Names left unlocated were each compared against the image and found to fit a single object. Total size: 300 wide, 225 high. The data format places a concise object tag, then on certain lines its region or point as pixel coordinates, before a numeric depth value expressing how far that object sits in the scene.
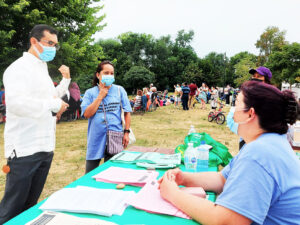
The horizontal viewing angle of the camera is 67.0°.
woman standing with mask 2.73
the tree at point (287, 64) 24.65
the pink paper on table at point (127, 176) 1.81
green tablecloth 1.29
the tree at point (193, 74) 47.50
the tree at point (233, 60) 64.05
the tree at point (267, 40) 41.16
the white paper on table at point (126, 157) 2.40
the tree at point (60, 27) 9.99
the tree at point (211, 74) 51.78
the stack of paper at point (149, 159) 2.27
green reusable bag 2.47
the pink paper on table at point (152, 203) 1.36
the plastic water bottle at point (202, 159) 2.21
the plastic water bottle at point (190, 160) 2.17
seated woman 1.00
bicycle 10.40
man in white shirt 1.75
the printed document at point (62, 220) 1.23
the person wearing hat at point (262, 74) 3.50
